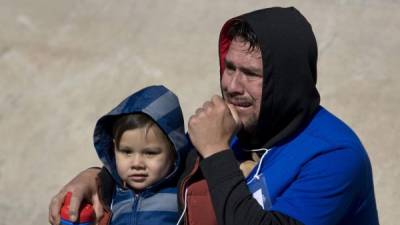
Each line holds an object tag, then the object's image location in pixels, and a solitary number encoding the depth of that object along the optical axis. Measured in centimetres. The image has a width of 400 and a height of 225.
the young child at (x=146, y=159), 679
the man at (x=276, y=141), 580
